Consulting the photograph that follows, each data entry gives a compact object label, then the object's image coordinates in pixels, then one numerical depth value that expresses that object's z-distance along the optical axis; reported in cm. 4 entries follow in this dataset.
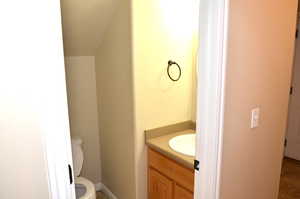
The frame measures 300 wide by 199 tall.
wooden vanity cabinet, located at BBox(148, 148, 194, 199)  178
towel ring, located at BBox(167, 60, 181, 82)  216
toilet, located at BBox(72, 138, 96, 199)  206
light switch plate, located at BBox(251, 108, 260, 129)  142
